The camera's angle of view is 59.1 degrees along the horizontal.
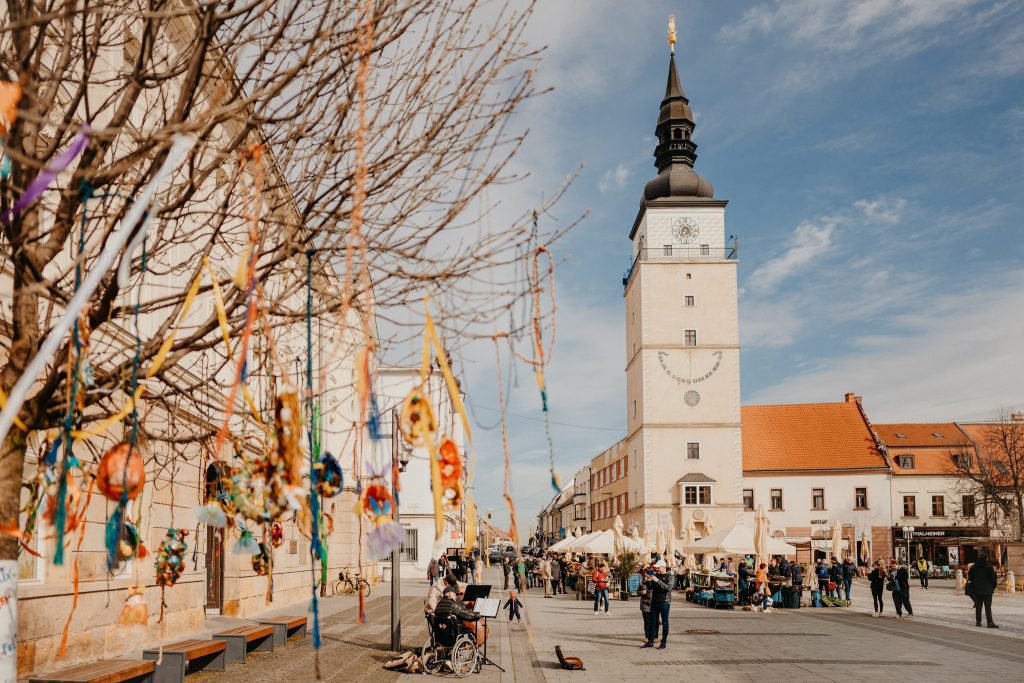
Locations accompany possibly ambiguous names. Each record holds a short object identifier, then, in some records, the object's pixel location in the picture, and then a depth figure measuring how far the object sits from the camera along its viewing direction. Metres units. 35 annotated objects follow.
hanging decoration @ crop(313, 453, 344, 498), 6.18
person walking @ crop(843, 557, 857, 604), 31.23
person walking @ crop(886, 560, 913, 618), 24.48
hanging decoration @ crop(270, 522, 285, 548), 9.62
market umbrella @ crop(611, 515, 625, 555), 35.71
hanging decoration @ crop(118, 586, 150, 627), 8.40
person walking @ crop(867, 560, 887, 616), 25.23
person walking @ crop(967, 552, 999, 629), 22.12
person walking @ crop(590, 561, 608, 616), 25.31
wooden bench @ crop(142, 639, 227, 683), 11.15
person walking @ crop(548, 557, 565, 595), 36.81
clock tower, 62.25
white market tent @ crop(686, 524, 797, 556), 31.25
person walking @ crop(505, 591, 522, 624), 20.61
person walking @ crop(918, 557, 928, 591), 43.27
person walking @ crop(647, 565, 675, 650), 17.05
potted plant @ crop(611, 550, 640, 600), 33.31
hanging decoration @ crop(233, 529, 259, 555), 6.46
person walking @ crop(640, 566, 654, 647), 17.33
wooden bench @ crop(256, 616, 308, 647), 15.91
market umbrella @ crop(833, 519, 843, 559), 35.70
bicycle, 31.60
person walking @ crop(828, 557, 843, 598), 31.45
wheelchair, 13.42
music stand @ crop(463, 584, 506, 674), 14.43
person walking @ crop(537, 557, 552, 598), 36.12
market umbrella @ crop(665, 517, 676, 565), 38.92
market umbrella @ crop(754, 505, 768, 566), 29.75
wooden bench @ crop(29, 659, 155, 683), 9.16
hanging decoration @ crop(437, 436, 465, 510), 6.43
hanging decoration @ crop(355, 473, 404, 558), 5.54
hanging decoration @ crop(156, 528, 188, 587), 9.30
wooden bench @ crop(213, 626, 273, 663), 13.96
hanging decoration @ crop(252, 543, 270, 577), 7.12
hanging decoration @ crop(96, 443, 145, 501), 5.23
